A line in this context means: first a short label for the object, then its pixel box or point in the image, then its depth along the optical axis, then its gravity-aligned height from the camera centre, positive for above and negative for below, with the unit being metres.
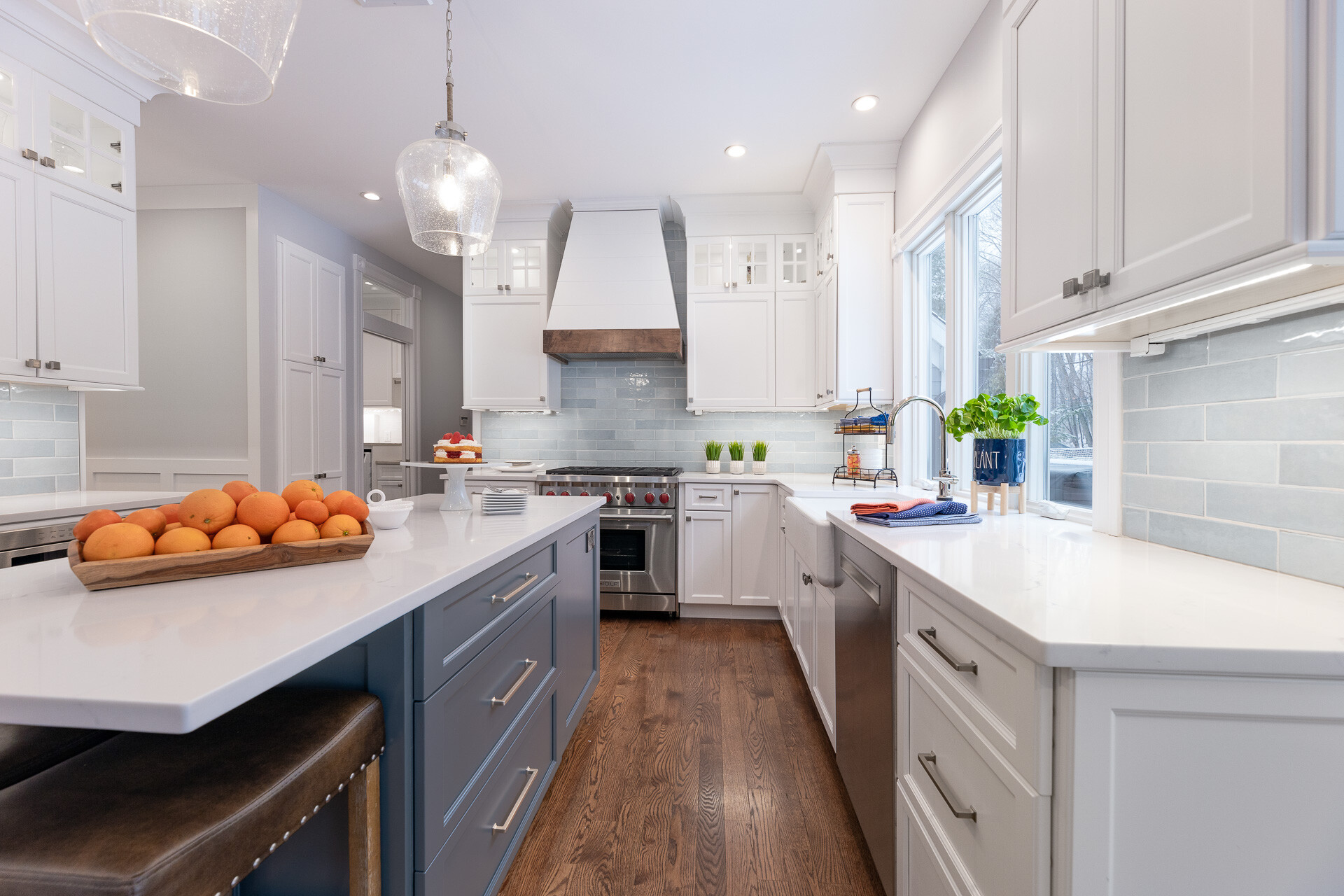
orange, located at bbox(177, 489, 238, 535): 1.09 -0.14
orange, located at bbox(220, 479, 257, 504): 1.19 -0.11
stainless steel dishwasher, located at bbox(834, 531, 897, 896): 1.37 -0.69
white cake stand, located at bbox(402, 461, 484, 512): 1.98 -0.19
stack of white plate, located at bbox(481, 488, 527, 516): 1.89 -0.21
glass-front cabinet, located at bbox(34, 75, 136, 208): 2.36 +1.28
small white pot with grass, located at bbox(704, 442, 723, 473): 4.02 -0.12
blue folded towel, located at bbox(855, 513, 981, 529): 1.67 -0.24
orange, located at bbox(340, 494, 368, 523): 1.29 -0.16
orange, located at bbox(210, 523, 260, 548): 1.08 -0.19
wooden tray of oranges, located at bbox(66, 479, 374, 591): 0.98 -0.19
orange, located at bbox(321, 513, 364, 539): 1.20 -0.19
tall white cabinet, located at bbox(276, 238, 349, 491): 3.98 +0.52
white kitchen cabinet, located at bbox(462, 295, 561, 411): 4.16 +0.58
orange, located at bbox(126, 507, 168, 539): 1.05 -0.15
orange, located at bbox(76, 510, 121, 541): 1.02 -0.15
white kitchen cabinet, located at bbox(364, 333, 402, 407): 6.24 +0.68
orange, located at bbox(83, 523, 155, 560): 0.98 -0.18
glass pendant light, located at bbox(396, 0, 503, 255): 1.68 +0.75
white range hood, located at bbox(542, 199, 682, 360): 3.93 +1.03
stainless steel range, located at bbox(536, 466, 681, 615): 3.73 -0.66
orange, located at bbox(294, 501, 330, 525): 1.21 -0.16
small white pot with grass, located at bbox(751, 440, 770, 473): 4.02 -0.13
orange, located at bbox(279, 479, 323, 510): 1.26 -0.12
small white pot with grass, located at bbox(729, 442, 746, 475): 4.06 -0.11
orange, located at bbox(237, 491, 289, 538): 1.13 -0.15
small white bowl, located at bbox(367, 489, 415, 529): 1.53 -0.21
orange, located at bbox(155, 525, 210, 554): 1.03 -0.19
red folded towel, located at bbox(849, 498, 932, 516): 1.77 -0.22
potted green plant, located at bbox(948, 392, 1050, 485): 1.85 +0.01
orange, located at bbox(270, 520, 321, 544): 1.14 -0.19
